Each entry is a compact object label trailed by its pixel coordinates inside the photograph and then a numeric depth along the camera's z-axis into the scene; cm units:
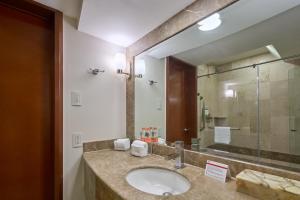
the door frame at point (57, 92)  140
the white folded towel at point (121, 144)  165
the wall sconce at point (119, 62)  175
